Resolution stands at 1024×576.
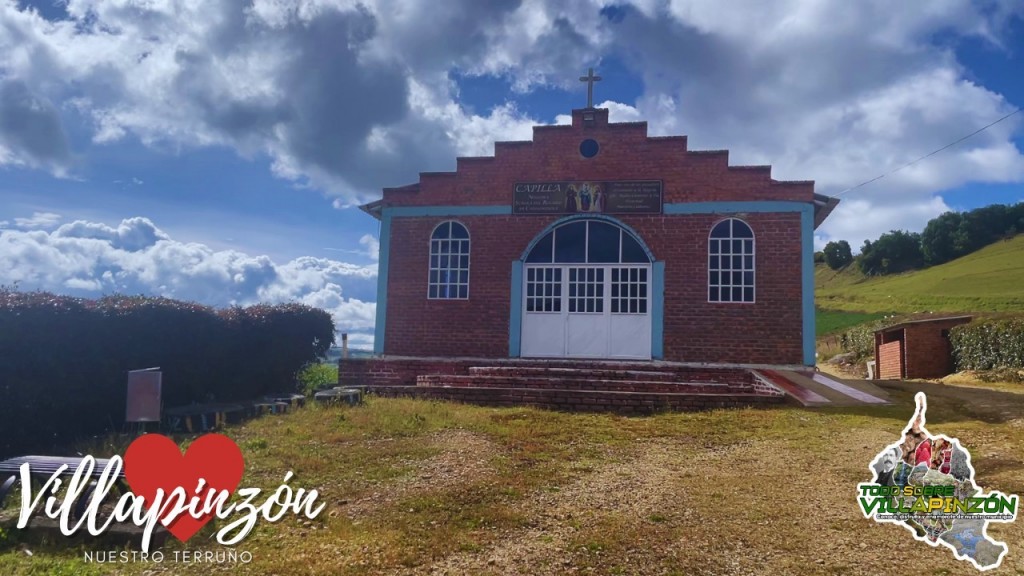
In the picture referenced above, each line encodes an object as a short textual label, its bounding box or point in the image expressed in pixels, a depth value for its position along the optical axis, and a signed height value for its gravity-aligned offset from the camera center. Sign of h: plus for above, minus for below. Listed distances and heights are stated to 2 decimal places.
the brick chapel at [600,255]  13.09 +1.87
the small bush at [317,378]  13.10 -0.83
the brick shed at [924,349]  19.00 +0.12
